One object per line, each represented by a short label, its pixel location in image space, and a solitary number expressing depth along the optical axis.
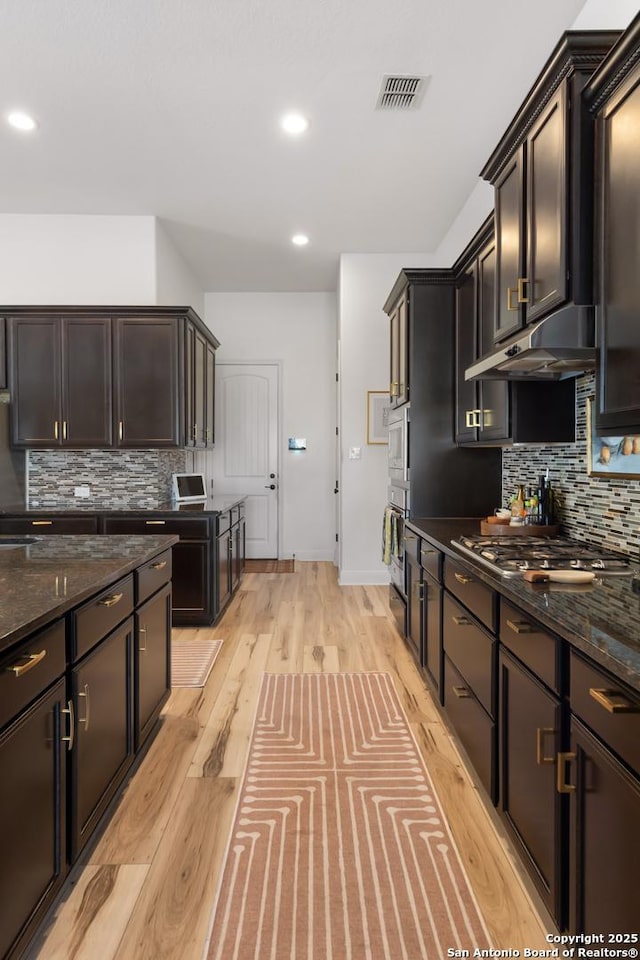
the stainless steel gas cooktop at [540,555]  1.98
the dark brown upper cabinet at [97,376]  4.53
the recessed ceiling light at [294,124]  3.37
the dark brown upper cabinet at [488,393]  2.78
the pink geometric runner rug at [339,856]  1.52
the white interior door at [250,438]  6.94
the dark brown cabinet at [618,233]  1.53
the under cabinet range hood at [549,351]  1.78
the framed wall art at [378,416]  5.72
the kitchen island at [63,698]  1.29
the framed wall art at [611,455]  2.12
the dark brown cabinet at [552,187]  1.79
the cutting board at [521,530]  2.82
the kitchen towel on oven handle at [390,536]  4.14
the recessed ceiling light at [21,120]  3.38
